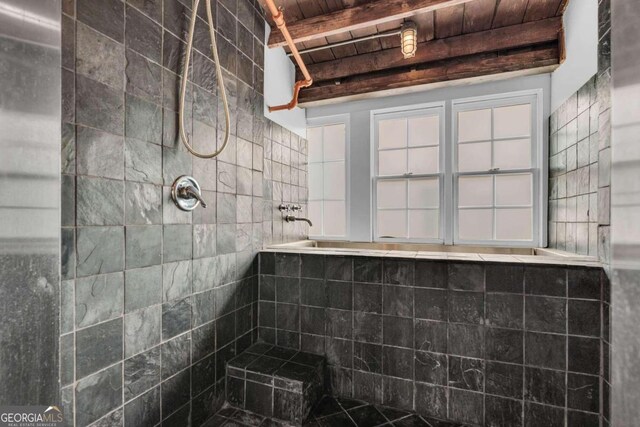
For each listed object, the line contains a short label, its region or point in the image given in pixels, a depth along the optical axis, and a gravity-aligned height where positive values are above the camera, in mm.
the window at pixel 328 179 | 2691 +355
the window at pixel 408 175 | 2410 +359
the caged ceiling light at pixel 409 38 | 1827 +1231
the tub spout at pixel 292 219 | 2297 -59
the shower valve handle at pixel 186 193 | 1278 +91
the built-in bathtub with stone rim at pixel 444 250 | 1340 -262
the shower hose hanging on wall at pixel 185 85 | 1238 +630
